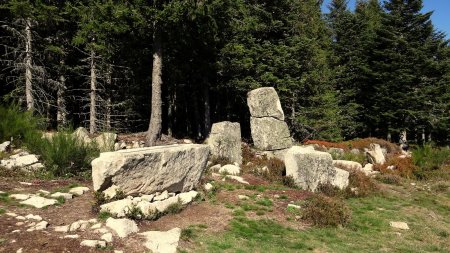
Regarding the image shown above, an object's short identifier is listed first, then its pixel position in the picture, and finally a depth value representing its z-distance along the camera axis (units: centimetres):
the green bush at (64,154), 1032
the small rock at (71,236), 626
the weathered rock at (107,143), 1252
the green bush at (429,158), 1772
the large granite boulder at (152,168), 772
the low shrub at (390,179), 1545
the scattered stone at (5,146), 1130
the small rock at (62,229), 650
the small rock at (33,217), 682
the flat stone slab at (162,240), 641
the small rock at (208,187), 1030
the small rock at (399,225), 957
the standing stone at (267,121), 1836
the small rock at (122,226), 670
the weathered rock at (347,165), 1543
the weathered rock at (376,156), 1902
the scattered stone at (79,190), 872
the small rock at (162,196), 855
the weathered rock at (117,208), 738
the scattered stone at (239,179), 1208
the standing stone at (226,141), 1524
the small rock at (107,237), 635
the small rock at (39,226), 638
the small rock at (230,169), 1309
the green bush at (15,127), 1220
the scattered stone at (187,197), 901
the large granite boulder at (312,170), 1206
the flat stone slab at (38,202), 755
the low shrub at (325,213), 903
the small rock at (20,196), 780
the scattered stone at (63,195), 817
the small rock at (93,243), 604
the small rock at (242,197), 1020
